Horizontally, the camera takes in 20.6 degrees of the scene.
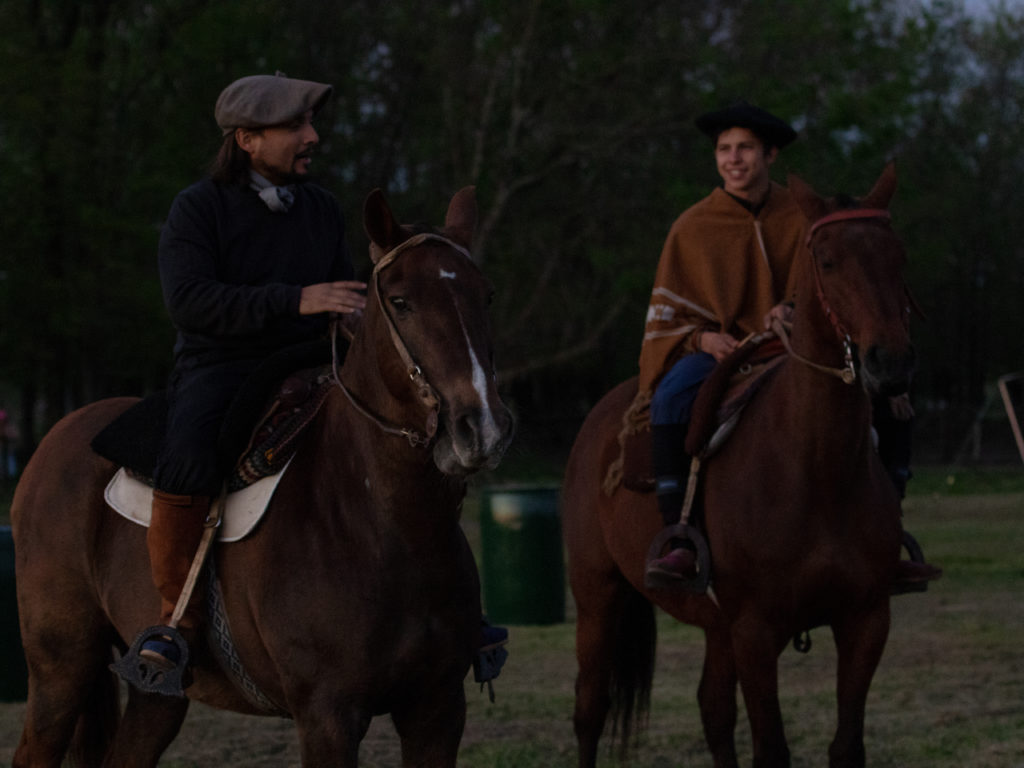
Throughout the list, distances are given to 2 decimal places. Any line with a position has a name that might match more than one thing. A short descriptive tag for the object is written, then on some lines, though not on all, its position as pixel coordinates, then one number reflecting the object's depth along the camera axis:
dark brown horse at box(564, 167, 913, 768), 10.18
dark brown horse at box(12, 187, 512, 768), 6.86
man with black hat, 12.37
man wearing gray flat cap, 8.15
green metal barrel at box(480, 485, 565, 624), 23.35
